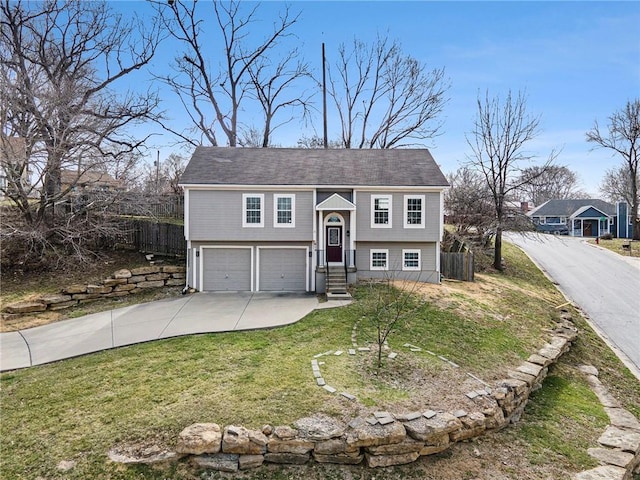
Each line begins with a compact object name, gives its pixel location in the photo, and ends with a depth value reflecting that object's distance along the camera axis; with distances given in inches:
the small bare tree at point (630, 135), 1259.2
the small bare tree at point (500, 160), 791.7
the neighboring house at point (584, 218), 1517.0
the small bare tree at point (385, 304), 386.7
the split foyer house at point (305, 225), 581.0
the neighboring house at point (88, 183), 613.8
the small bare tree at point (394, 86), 1108.5
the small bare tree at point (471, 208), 842.8
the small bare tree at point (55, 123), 559.8
